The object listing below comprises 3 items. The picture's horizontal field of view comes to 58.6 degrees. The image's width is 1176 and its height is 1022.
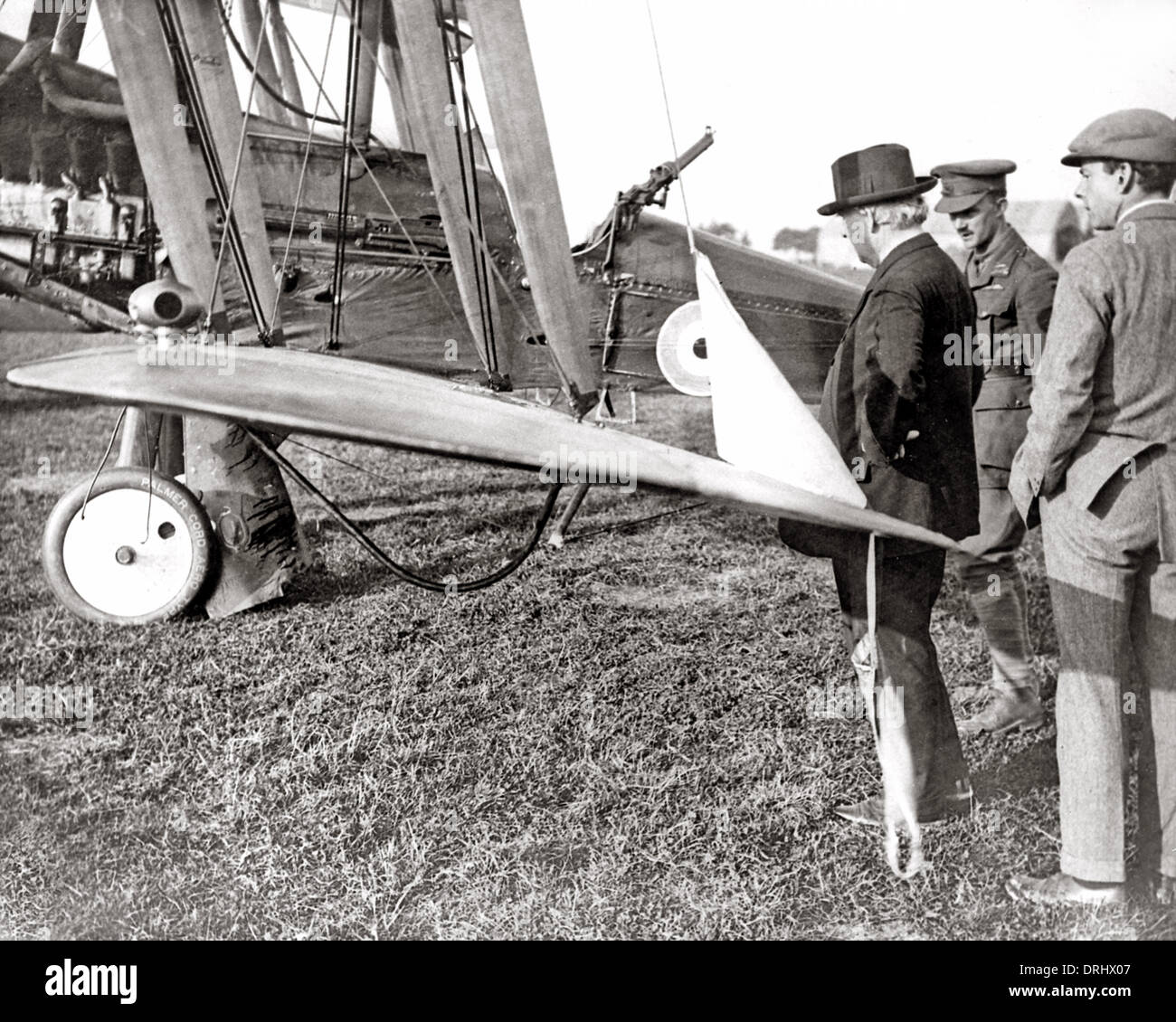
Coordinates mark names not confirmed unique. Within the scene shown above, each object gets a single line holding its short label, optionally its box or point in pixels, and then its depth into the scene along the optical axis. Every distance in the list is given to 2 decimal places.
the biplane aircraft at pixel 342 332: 2.55
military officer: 3.82
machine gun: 5.56
